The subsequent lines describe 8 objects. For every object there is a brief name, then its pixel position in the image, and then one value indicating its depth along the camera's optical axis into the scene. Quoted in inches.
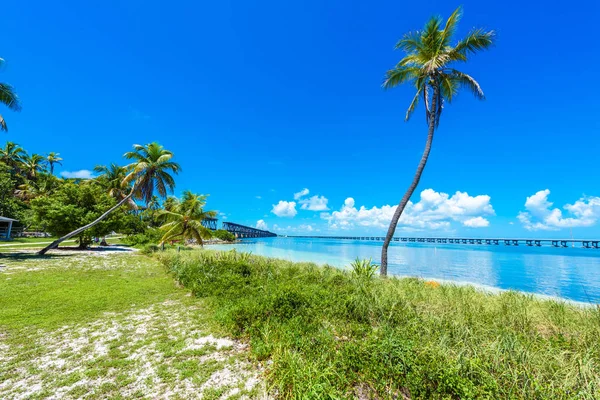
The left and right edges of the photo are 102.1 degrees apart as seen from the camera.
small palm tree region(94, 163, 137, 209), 1213.7
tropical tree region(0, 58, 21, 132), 515.8
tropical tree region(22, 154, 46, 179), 1496.2
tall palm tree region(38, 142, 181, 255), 780.0
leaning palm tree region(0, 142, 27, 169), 1370.6
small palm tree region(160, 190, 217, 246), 861.2
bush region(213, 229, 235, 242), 2727.6
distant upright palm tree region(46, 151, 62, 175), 1644.9
